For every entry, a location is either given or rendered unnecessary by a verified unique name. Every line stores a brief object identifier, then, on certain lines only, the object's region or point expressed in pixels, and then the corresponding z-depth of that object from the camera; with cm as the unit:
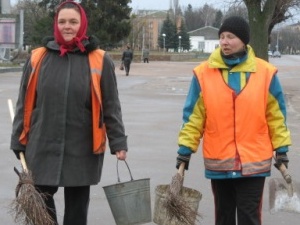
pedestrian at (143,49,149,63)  6112
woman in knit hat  405
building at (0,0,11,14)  4156
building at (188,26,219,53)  13200
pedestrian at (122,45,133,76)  3466
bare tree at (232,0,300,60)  2191
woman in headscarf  393
